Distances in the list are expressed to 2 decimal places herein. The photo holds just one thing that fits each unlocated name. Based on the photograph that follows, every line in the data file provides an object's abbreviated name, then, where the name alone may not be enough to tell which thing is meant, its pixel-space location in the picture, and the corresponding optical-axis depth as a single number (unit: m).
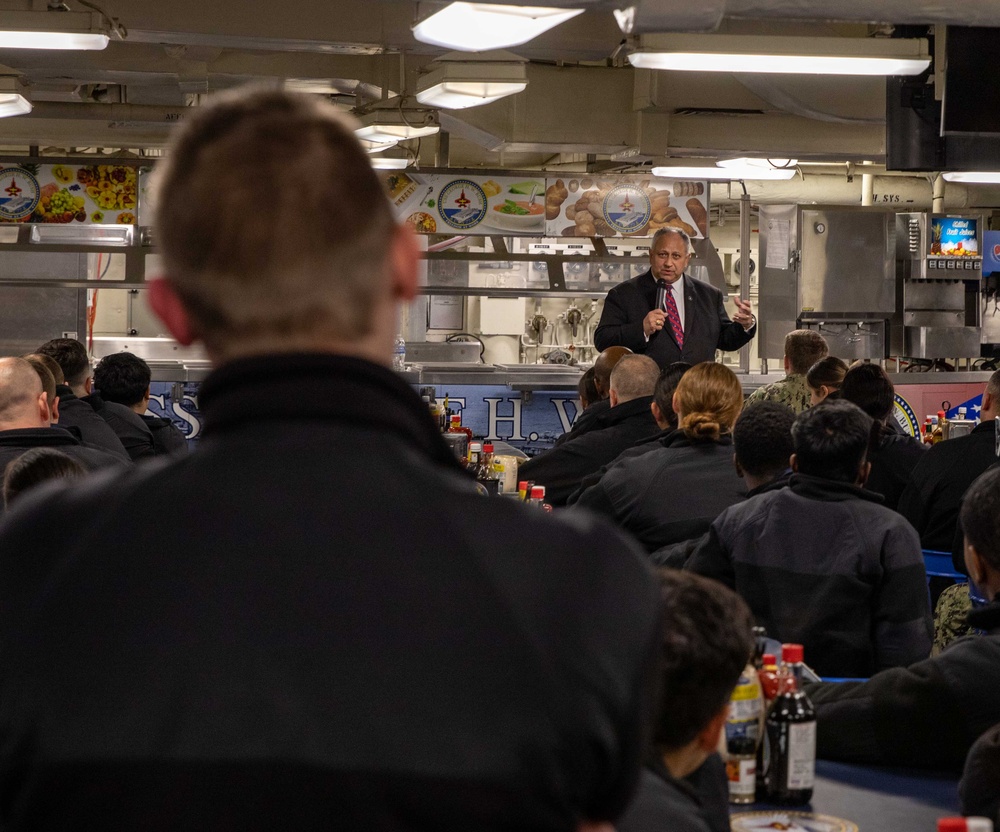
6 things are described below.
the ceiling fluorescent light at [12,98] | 6.96
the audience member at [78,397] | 5.52
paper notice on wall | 11.80
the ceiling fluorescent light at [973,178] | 8.63
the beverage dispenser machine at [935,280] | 12.21
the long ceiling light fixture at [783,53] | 5.28
